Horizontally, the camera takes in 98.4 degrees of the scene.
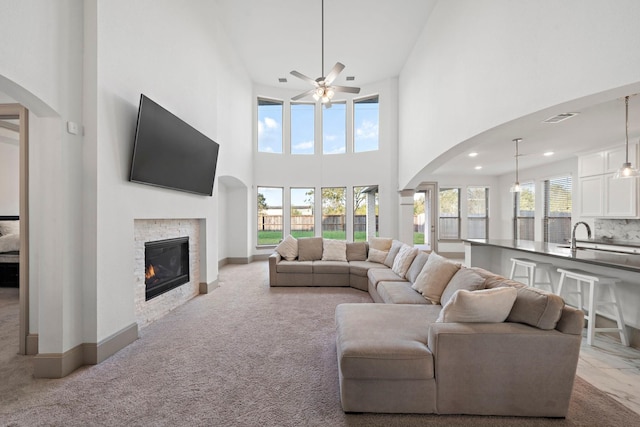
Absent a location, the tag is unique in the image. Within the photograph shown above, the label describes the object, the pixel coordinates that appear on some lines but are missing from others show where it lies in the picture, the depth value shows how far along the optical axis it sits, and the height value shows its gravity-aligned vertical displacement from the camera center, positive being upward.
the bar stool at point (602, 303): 2.82 -0.94
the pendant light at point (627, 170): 3.43 +0.54
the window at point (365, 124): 7.96 +2.60
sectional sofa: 1.73 -0.94
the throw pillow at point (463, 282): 2.36 -0.62
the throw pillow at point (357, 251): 5.54 -0.78
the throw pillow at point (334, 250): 5.44 -0.75
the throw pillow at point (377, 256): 5.25 -0.83
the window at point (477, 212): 9.00 +0.03
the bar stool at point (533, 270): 3.71 -0.79
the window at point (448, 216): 8.94 -0.10
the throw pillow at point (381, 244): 5.45 -0.62
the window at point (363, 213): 8.05 -0.01
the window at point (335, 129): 8.21 +2.49
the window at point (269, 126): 8.05 +2.55
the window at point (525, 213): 7.96 +0.00
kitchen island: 2.78 -0.64
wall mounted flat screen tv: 2.78 +0.72
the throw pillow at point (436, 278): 2.87 -0.70
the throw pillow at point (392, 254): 4.84 -0.74
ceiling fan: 3.95 +1.92
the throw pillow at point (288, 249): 5.45 -0.73
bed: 4.46 -0.78
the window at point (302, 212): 8.27 +0.02
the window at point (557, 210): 6.91 +0.09
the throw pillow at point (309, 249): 5.49 -0.73
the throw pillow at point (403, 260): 3.98 -0.71
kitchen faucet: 3.72 -0.41
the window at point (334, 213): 8.24 -0.01
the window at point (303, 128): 8.23 +2.53
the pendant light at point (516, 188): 5.50 +0.50
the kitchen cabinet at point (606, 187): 4.82 +0.51
